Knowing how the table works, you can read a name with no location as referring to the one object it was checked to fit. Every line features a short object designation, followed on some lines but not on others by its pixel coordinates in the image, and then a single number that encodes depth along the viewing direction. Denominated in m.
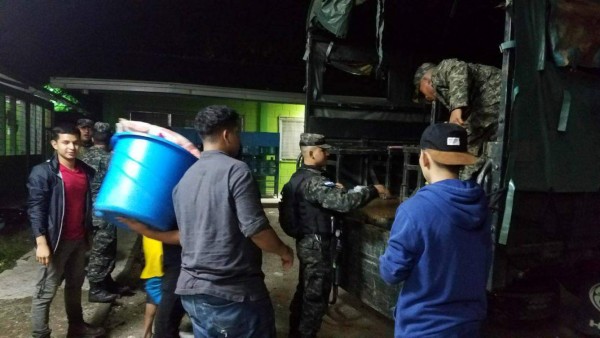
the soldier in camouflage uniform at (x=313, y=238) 3.09
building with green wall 7.55
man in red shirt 2.99
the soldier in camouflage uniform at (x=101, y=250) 4.12
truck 2.42
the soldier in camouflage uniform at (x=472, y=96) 3.12
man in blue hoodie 1.62
